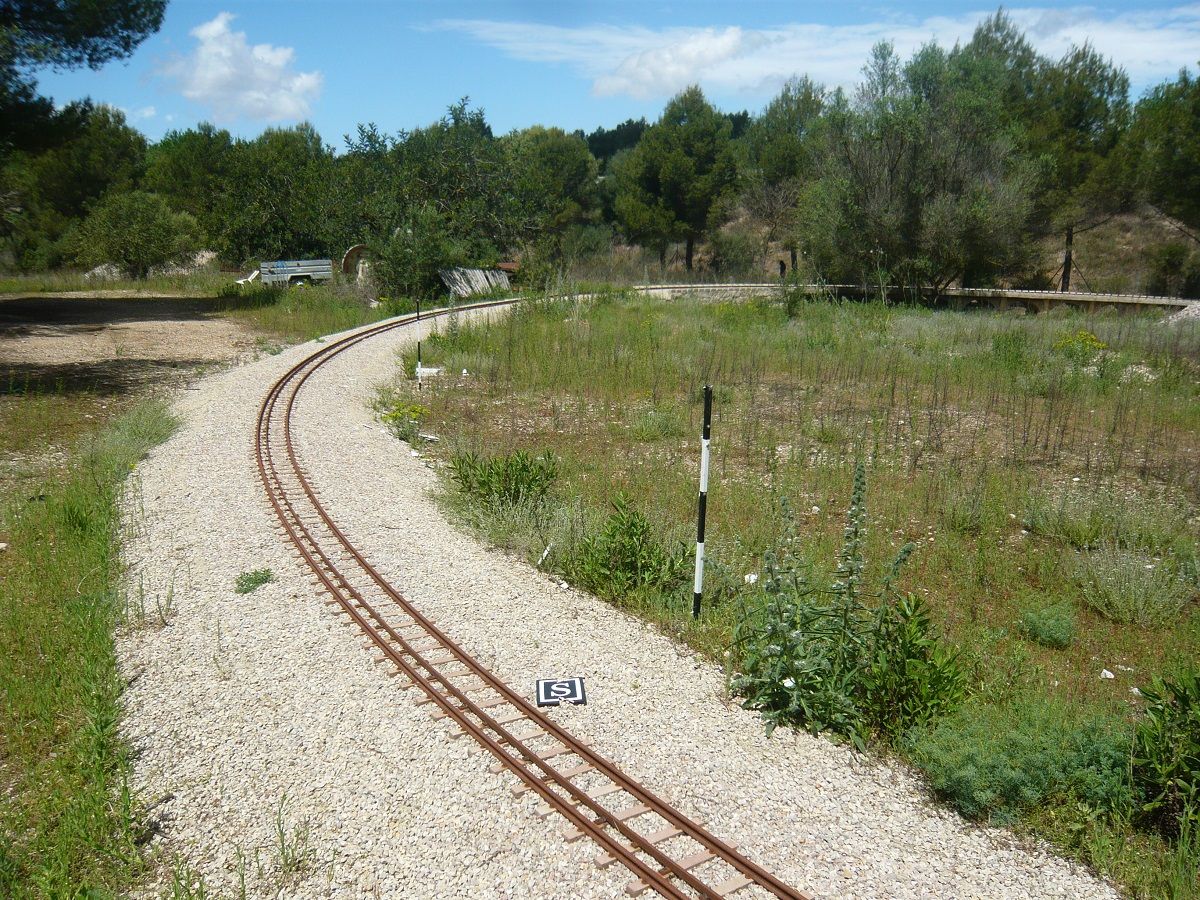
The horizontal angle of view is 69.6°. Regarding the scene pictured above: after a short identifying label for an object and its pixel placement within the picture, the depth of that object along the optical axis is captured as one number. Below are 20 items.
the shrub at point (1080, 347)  20.27
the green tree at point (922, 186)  31.67
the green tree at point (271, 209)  42.66
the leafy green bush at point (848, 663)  6.40
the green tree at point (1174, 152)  34.58
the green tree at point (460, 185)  39.41
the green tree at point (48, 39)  22.94
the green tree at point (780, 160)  54.38
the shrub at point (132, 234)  40.41
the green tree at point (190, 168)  59.06
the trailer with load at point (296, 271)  38.25
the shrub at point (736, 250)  56.47
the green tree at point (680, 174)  55.81
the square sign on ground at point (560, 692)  6.68
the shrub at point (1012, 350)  20.09
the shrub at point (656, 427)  15.55
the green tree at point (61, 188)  47.81
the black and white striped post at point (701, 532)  8.10
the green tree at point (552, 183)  42.53
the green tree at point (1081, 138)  40.56
